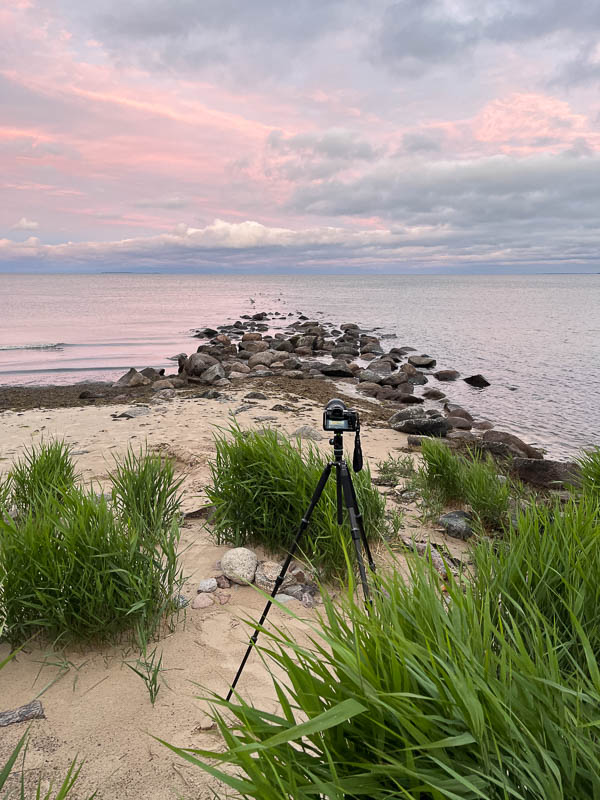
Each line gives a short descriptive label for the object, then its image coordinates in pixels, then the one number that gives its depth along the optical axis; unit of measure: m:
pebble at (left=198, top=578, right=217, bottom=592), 3.96
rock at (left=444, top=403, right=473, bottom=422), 13.91
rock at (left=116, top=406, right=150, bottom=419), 10.94
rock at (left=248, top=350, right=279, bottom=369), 21.50
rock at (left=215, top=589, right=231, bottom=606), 3.86
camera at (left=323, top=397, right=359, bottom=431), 3.08
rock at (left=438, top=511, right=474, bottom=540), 5.22
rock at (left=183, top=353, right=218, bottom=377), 18.53
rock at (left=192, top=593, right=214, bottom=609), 3.77
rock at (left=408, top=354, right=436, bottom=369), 22.59
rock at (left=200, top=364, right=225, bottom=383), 16.95
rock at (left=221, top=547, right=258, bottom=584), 4.06
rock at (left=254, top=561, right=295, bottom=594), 4.02
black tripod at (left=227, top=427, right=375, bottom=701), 3.06
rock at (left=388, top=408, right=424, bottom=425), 12.09
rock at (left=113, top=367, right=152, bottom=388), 17.05
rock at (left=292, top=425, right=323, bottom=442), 8.72
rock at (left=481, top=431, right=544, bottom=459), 9.26
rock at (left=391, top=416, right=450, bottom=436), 11.00
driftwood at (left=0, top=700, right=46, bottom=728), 2.64
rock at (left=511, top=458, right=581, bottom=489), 7.73
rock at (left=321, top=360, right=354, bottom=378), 20.14
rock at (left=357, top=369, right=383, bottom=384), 19.31
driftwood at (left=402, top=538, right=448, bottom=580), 4.22
